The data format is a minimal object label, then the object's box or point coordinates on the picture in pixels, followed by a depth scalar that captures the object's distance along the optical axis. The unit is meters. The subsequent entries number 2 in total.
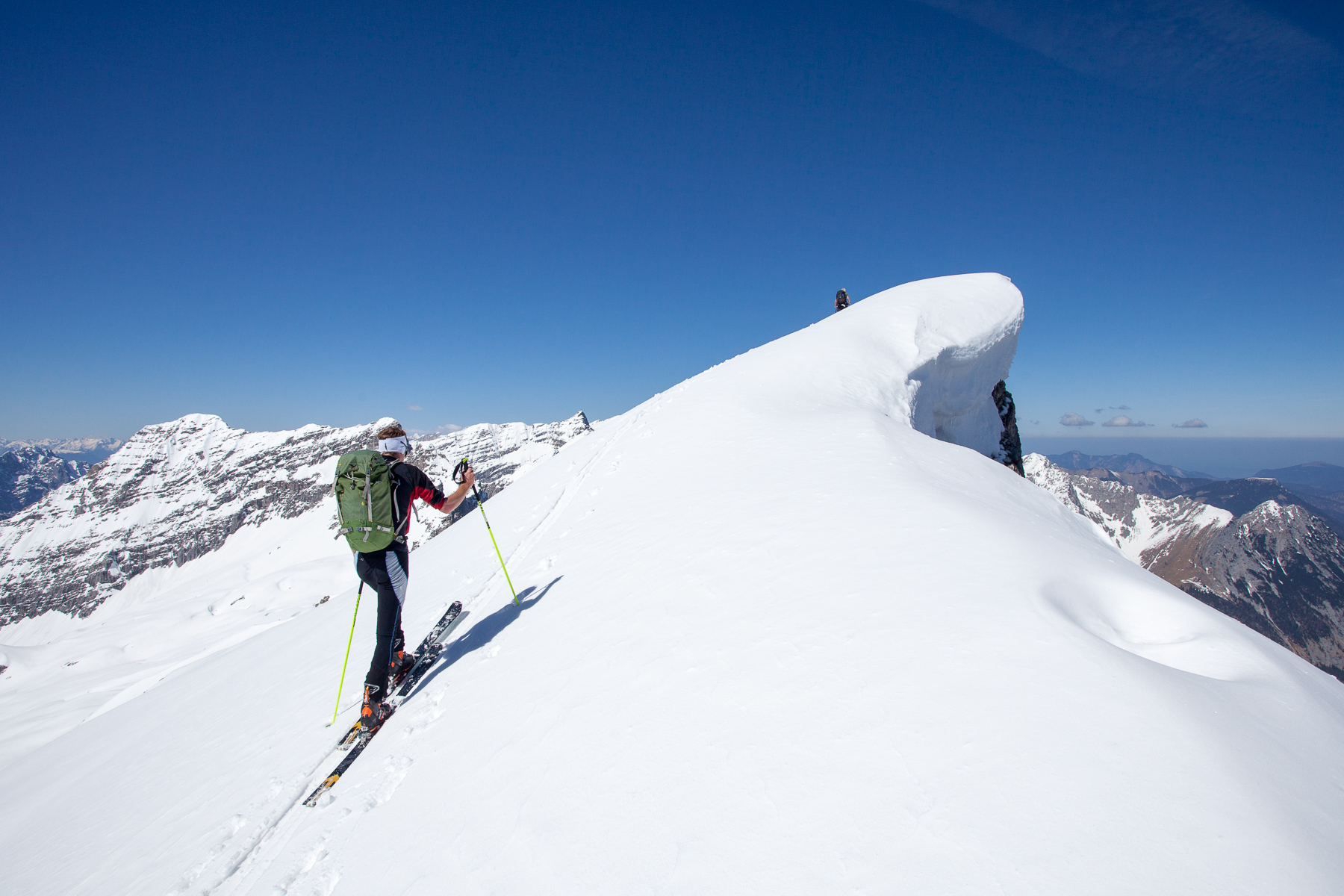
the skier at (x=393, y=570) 5.86
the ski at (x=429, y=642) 5.60
